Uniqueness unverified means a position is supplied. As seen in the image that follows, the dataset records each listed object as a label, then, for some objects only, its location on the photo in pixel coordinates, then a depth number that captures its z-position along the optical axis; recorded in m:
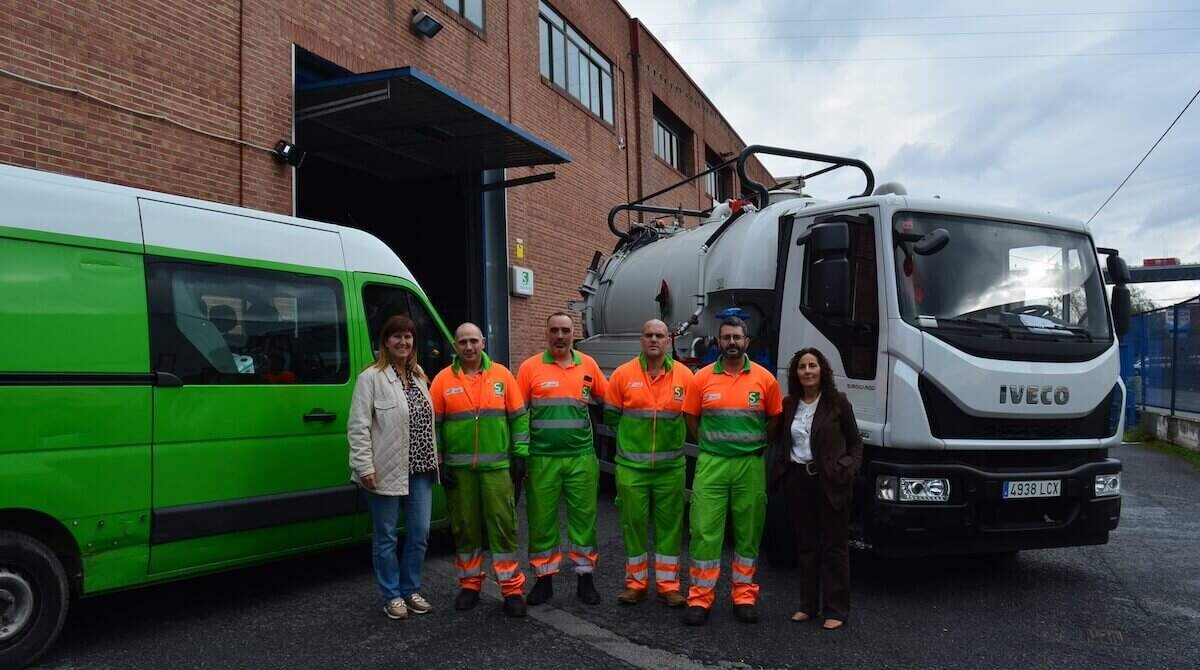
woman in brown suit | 4.71
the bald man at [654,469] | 5.09
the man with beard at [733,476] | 4.85
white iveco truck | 5.10
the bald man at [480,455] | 4.99
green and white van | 3.99
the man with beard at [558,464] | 5.10
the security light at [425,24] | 11.15
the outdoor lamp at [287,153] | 8.91
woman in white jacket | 4.77
